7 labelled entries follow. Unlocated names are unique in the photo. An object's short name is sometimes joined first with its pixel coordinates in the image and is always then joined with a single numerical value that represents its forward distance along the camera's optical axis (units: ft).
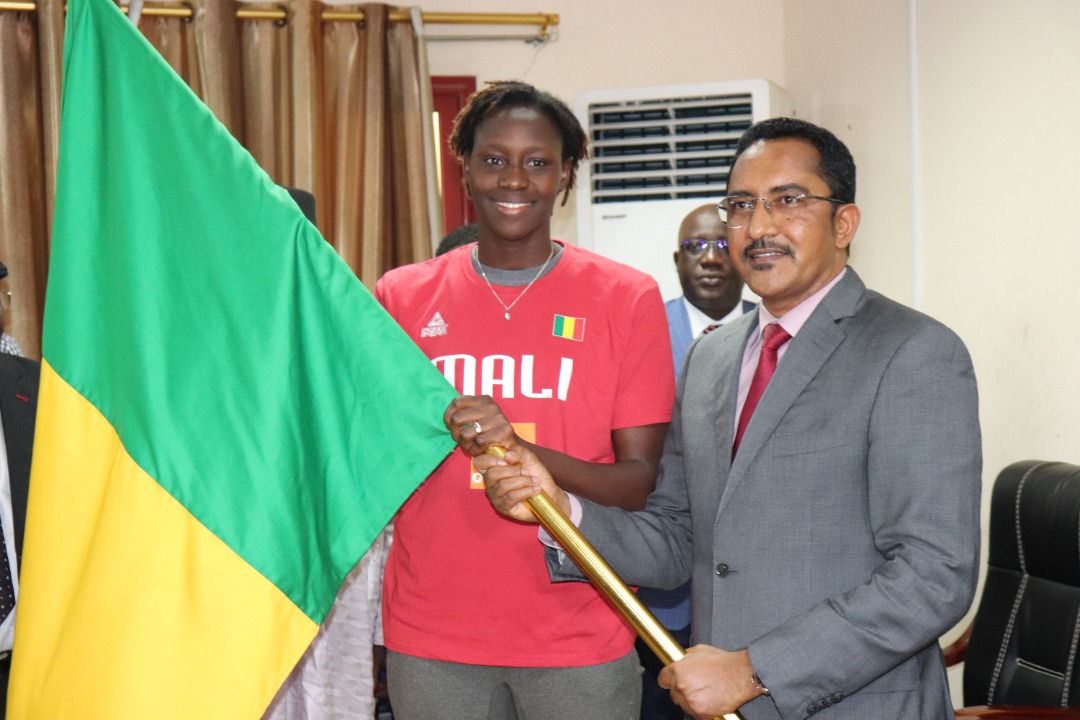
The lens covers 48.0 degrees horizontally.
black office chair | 8.37
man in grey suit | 5.22
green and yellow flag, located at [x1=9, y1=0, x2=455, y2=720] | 5.57
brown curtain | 14.76
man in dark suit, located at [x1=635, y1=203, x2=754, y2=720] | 12.30
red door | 16.58
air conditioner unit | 15.61
